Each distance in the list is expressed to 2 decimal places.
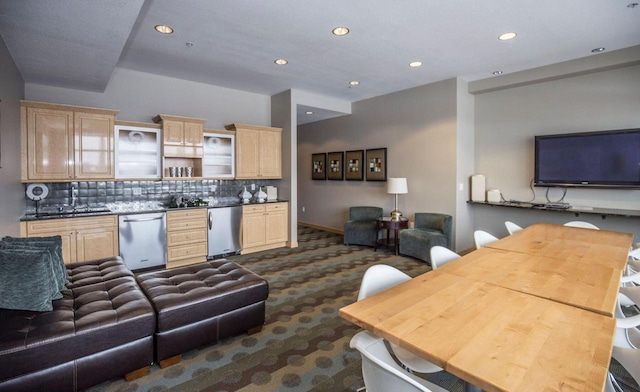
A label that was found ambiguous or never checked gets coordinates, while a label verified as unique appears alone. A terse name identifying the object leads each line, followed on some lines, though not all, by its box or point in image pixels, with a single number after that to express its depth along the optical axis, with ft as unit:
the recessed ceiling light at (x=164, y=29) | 11.31
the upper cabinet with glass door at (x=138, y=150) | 15.53
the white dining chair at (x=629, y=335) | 5.73
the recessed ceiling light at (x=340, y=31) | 11.41
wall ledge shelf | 13.00
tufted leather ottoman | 7.61
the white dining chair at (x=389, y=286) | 5.34
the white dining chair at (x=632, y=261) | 8.28
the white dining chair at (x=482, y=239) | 10.11
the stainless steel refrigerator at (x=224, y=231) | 16.97
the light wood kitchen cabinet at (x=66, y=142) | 12.86
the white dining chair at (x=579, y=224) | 12.68
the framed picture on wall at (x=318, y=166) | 26.18
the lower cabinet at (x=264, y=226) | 18.19
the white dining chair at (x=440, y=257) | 7.75
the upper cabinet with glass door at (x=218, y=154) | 18.13
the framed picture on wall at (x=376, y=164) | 21.31
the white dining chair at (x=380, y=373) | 3.41
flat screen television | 13.52
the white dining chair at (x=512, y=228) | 12.21
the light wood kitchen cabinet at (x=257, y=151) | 18.67
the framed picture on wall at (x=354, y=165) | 22.92
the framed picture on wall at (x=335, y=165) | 24.58
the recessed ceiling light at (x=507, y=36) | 11.89
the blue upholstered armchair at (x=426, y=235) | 16.40
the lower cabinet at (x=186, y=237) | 15.62
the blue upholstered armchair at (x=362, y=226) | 20.02
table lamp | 18.79
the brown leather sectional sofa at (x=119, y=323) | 5.94
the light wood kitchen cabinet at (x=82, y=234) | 12.59
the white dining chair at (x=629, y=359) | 4.82
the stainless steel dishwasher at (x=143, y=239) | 14.40
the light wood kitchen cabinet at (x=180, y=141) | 16.03
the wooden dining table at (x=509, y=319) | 3.31
